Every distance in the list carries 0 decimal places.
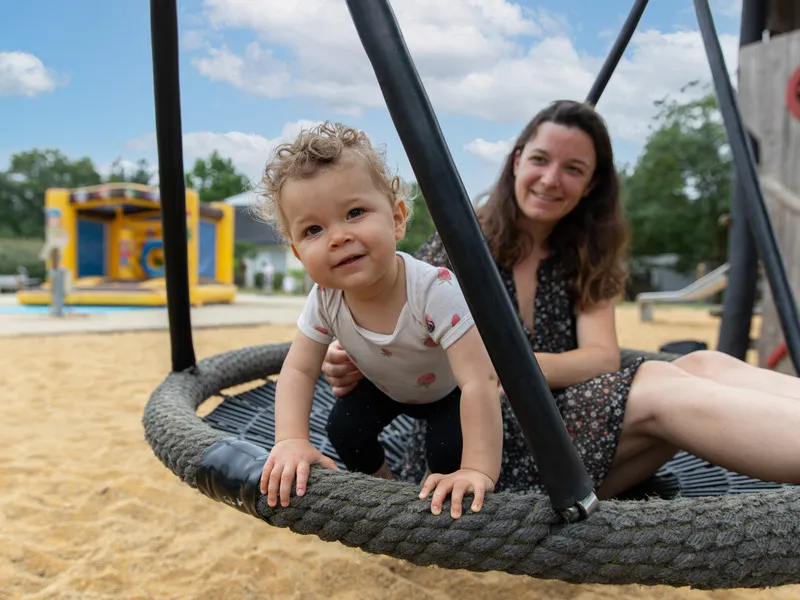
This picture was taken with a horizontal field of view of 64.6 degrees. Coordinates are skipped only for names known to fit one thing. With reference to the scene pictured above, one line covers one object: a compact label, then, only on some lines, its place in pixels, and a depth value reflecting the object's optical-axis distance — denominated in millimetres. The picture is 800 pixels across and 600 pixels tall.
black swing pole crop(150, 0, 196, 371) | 974
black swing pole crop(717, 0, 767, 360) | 1938
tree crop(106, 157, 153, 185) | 17844
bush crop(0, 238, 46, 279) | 14188
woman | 813
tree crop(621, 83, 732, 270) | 15969
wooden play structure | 2488
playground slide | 5906
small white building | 20672
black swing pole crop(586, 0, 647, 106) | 1496
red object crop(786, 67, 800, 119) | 2469
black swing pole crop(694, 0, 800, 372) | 1166
